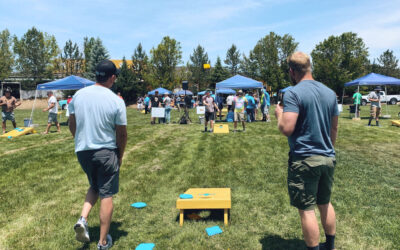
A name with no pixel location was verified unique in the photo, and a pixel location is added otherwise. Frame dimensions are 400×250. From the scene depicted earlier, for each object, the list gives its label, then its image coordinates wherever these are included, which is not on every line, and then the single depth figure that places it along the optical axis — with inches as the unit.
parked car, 1437.4
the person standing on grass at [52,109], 458.3
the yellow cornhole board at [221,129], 472.4
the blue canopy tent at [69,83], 619.9
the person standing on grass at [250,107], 617.6
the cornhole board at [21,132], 450.5
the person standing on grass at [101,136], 111.3
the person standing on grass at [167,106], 646.5
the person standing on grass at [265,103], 627.2
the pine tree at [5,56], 1871.8
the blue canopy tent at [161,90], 1242.0
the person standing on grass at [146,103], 1027.3
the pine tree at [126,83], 1740.9
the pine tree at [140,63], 2037.9
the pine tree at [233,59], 2625.5
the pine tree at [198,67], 2281.0
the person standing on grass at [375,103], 533.5
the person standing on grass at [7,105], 445.8
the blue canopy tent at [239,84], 645.3
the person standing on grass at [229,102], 665.0
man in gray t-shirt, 95.0
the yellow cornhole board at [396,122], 527.8
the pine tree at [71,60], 2201.0
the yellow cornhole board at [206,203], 143.3
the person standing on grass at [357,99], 668.1
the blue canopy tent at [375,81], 632.4
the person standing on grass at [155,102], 650.8
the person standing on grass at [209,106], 455.5
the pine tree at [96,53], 1731.1
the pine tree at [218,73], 2289.6
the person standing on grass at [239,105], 496.4
